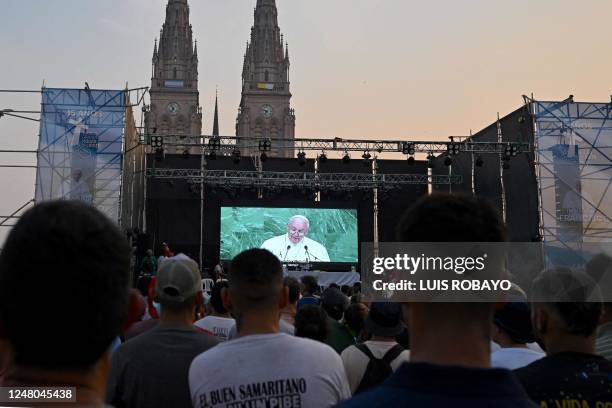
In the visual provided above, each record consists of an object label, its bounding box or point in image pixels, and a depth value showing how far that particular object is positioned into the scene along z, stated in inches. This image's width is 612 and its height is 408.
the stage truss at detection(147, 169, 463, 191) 953.5
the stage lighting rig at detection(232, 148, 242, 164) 859.3
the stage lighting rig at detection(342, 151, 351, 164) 858.5
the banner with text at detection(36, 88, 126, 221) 660.7
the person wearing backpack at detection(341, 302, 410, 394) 126.4
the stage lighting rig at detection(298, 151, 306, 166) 866.1
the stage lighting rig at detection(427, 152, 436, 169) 849.5
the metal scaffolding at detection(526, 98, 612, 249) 703.7
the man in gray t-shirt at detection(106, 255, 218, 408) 96.7
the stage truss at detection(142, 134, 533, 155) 810.2
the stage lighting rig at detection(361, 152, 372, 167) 858.1
